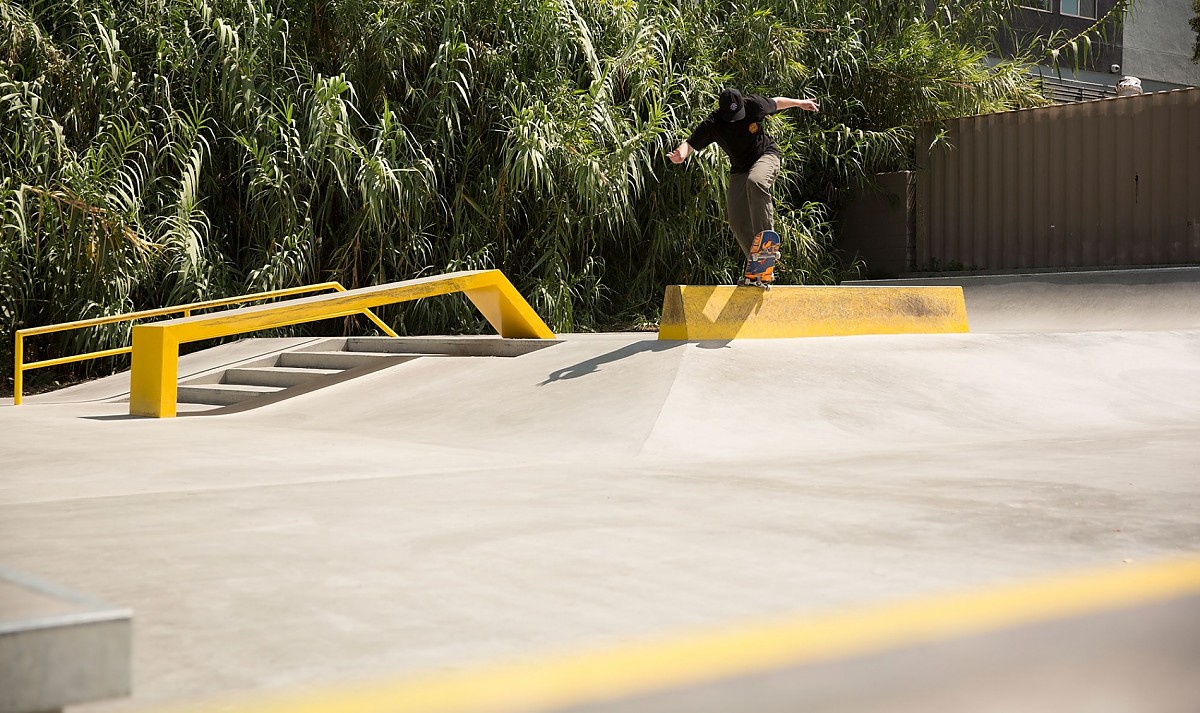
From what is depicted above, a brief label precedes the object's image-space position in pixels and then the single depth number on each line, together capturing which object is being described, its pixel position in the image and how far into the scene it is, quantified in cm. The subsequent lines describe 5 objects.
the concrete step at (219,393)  776
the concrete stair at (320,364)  780
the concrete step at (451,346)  770
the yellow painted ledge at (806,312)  690
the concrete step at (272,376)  800
